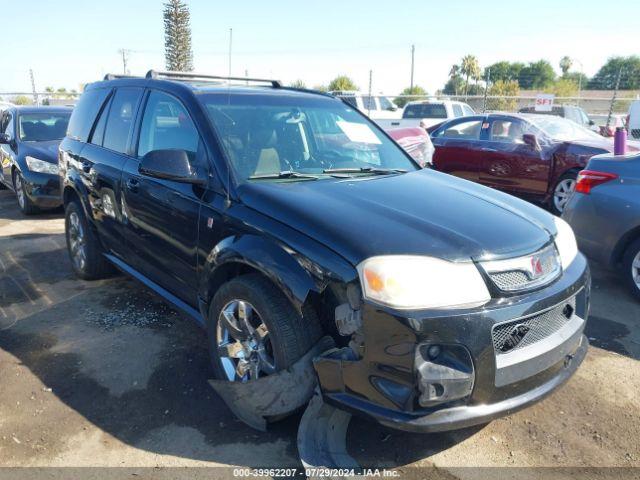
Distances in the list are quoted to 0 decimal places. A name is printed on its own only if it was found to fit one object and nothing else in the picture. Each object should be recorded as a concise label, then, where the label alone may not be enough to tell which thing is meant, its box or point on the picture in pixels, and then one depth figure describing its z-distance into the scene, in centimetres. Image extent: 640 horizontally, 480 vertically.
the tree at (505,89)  4483
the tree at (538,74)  7257
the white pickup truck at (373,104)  1907
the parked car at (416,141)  729
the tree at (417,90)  5211
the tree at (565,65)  8530
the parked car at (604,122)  1449
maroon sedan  813
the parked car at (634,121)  1673
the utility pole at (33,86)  2353
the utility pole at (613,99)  1575
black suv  225
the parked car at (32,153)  792
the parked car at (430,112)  1681
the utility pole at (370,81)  2023
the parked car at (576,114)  1608
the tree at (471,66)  7175
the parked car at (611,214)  461
